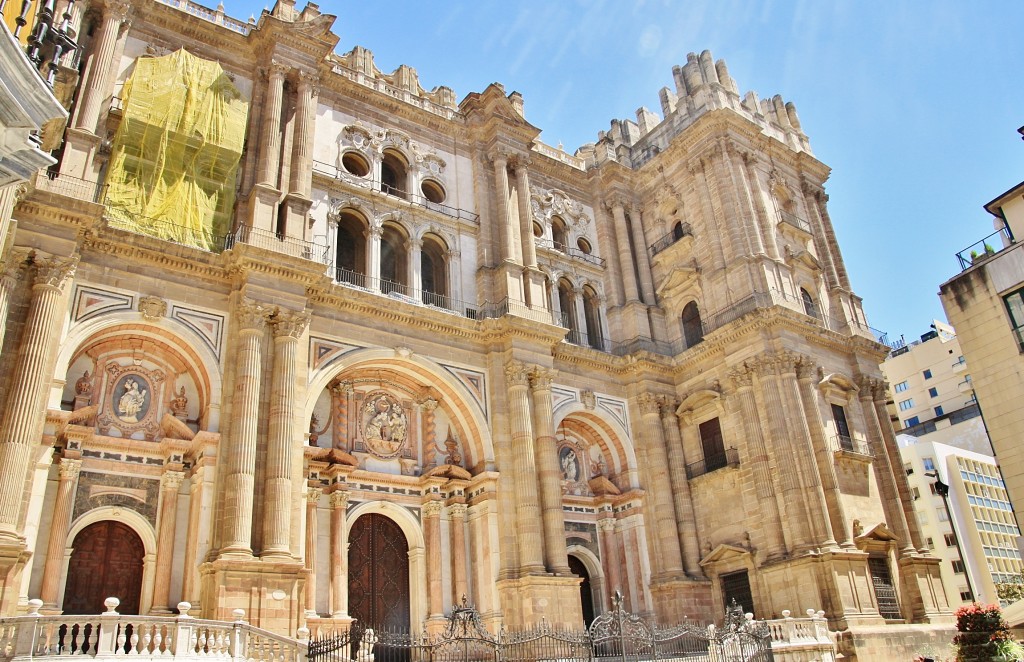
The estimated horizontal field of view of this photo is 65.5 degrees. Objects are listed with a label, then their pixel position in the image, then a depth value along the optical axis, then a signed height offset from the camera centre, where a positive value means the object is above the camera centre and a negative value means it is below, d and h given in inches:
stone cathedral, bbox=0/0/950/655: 720.3 +331.6
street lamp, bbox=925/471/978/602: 959.2 +170.5
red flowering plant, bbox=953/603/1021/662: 601.9 +1.3
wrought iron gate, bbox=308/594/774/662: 706.2 +22.1
